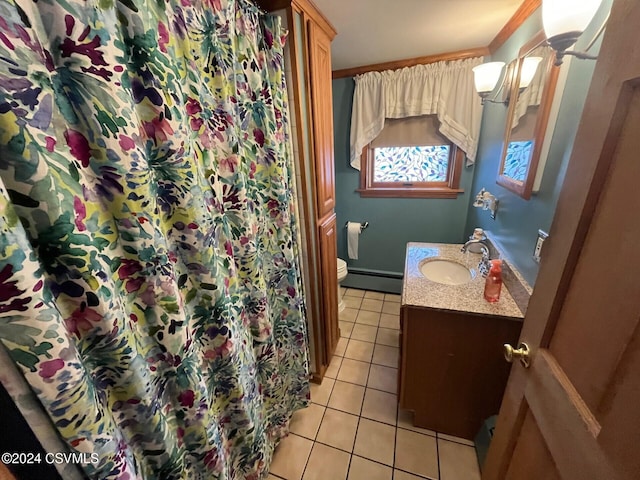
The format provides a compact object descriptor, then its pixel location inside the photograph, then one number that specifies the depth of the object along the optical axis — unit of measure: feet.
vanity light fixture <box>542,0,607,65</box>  2.64
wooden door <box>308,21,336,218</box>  4.34
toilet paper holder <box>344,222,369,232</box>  8.74
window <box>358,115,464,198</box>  7.40
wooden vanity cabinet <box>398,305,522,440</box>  3.94
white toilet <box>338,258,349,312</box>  7.69
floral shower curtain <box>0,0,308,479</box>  1.37
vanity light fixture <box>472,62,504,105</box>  4.85
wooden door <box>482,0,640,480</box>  1.51
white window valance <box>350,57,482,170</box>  6.57
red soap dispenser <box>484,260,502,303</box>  3.98
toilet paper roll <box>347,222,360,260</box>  8.71
